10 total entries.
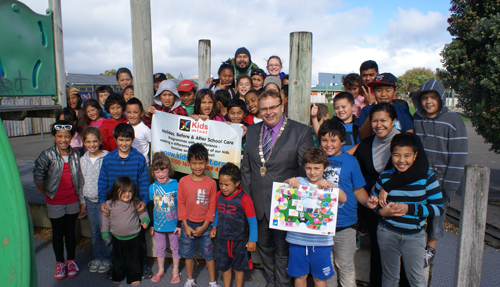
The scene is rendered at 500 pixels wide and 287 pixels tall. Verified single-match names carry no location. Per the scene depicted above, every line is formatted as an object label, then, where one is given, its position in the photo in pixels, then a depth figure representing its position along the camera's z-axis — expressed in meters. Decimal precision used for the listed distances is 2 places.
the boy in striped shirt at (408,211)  2.89
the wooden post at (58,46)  4.66
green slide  1.51
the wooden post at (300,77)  3.92
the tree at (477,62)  5.67
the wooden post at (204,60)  8.69
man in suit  3.24
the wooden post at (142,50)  4.50
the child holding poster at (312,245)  2.96
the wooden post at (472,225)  2.68
